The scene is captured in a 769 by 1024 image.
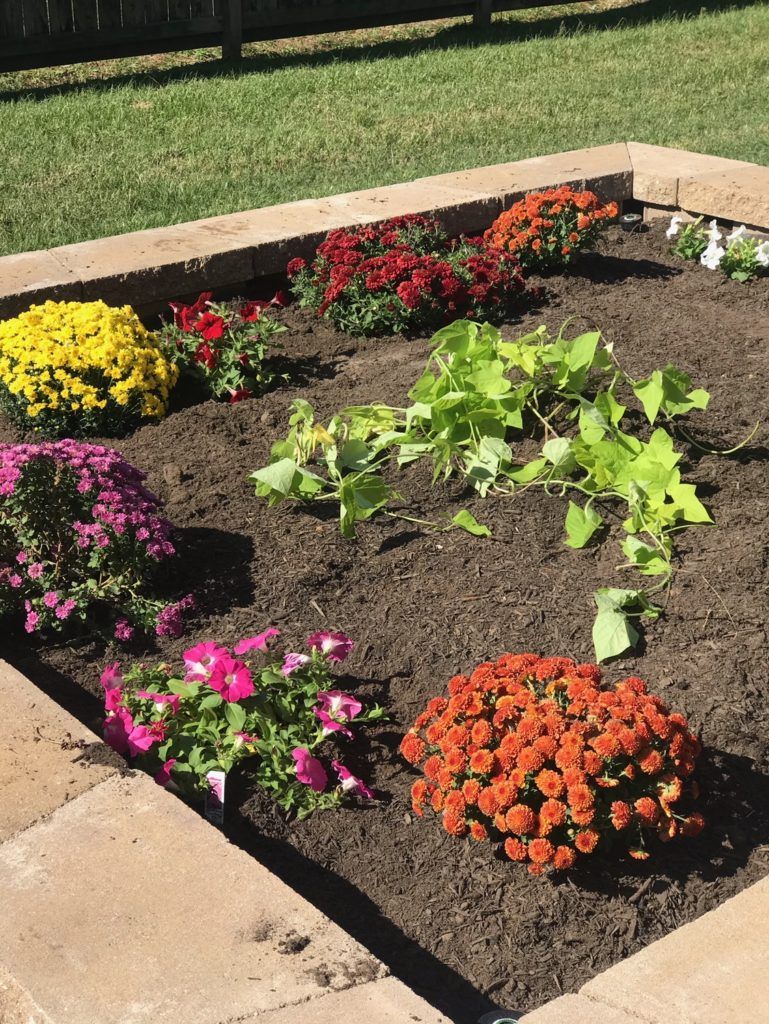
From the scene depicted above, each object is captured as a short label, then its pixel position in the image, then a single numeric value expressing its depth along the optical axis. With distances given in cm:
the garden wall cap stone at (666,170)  618
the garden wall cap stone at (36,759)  234
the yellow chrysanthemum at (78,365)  421
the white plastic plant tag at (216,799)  259
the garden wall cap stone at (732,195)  583
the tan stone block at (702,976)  195
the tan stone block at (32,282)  461
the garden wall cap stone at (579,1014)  192
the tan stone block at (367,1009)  187
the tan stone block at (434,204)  566
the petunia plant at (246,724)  264
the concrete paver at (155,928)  191
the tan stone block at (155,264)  483
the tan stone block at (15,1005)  192
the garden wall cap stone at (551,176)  603
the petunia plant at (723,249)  548
